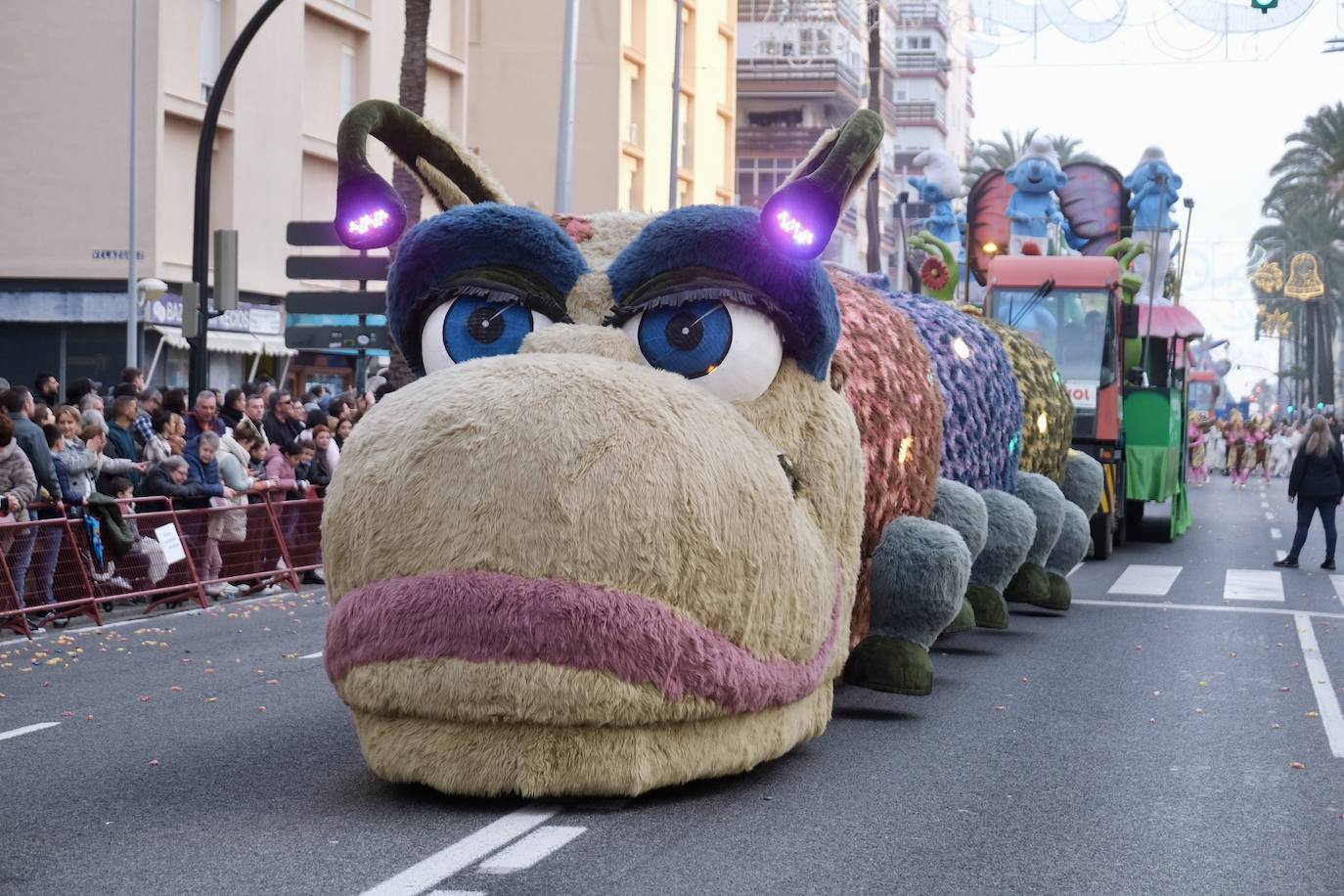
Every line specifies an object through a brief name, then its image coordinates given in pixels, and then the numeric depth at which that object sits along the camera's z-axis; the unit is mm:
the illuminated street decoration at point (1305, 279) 54125
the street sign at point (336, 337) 20422
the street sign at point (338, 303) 20016
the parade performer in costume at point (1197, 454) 44750
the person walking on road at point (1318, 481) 19938
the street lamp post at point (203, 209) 18875
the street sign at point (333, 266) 19500
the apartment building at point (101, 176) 30938
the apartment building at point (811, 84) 64000
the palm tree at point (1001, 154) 78875
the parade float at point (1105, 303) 20328
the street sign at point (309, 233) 19406
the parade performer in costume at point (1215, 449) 53250
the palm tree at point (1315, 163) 56375
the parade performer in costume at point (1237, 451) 46188
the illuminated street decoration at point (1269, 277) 58094
